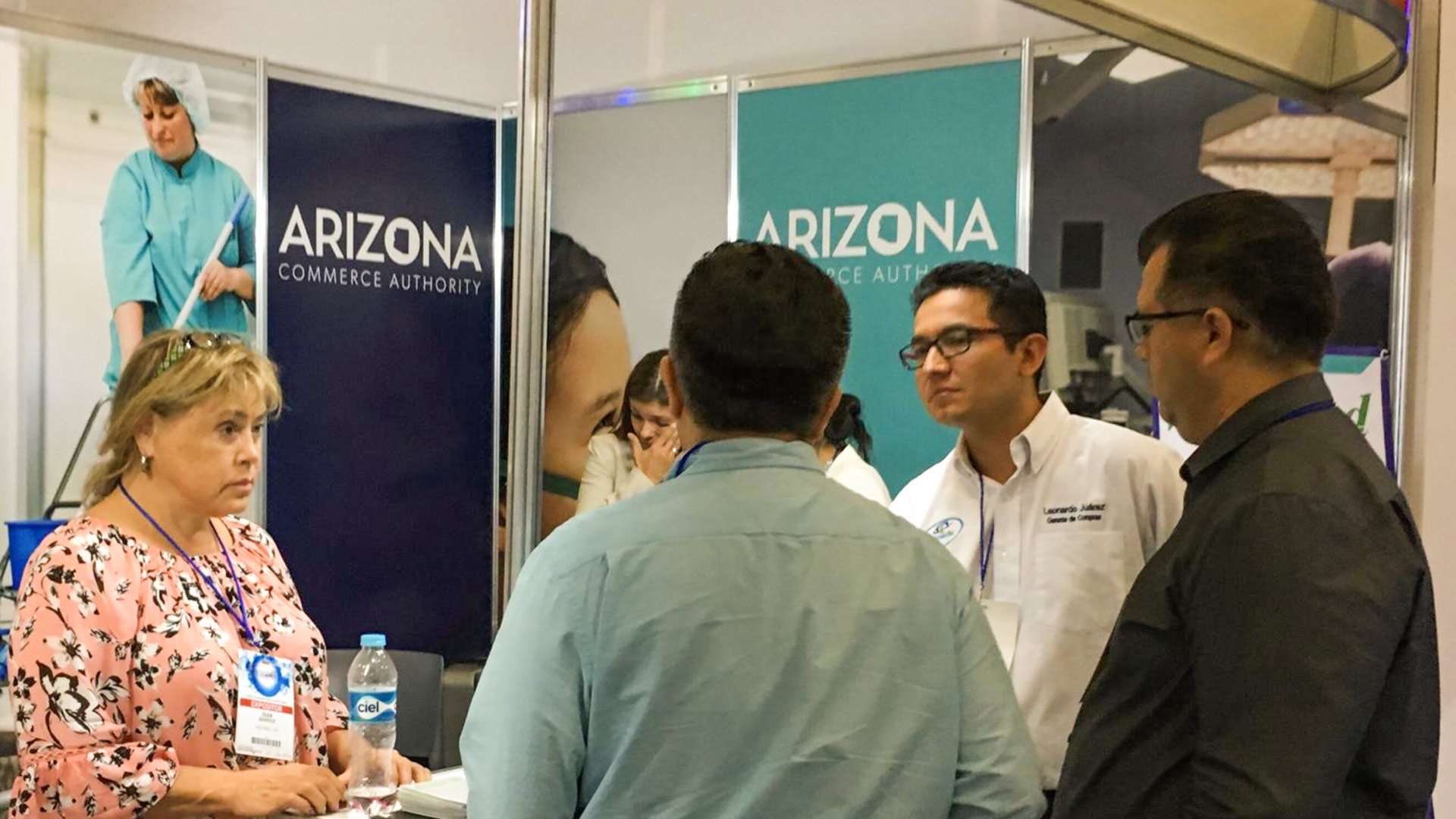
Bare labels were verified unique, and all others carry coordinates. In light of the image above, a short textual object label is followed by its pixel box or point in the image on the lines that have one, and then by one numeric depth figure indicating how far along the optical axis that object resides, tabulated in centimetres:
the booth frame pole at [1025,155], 439
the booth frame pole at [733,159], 492
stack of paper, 188
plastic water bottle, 220
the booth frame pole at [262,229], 493
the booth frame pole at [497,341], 561
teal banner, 445
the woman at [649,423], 352
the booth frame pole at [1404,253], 310
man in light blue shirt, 125
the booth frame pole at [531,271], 200
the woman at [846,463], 301
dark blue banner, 509
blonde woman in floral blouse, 201
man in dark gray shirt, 137
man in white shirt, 219
